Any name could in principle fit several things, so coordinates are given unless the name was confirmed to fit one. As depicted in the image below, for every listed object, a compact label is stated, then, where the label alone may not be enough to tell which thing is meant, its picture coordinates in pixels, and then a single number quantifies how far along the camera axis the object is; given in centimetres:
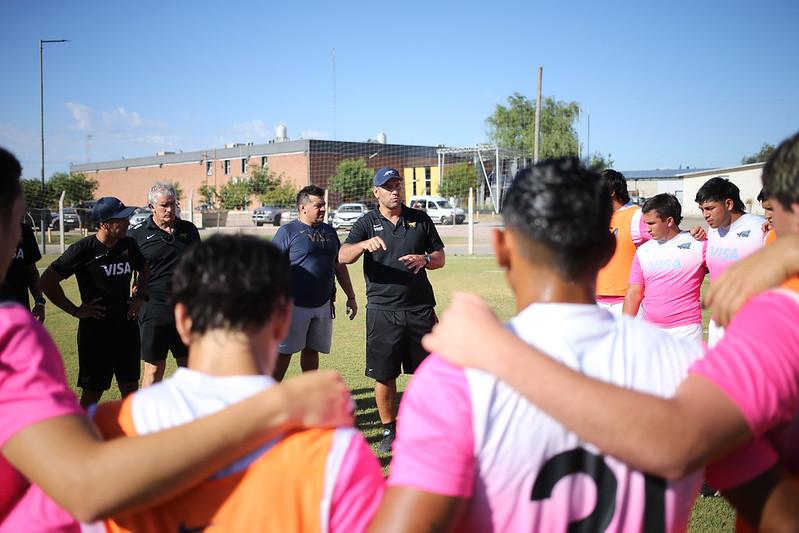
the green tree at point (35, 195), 3312
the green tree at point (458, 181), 5975
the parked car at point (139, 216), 3048
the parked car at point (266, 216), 4516
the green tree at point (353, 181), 5369
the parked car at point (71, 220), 3572
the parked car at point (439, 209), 4612
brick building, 5800
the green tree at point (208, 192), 5819
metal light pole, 3058
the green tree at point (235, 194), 5641
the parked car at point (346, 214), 4094
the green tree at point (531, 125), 6969
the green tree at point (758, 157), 8055
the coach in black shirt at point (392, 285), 600
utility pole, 2480
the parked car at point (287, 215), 4284
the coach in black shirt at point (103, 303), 570
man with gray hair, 620
